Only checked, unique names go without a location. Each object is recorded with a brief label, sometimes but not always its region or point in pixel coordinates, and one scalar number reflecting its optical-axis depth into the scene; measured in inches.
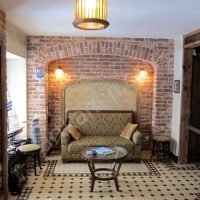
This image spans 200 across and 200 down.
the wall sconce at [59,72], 209.0
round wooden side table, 141.3
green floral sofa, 204.8
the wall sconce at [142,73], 213.3
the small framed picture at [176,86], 190.9
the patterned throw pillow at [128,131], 195.3
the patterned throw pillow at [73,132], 191.6
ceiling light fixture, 72.5
